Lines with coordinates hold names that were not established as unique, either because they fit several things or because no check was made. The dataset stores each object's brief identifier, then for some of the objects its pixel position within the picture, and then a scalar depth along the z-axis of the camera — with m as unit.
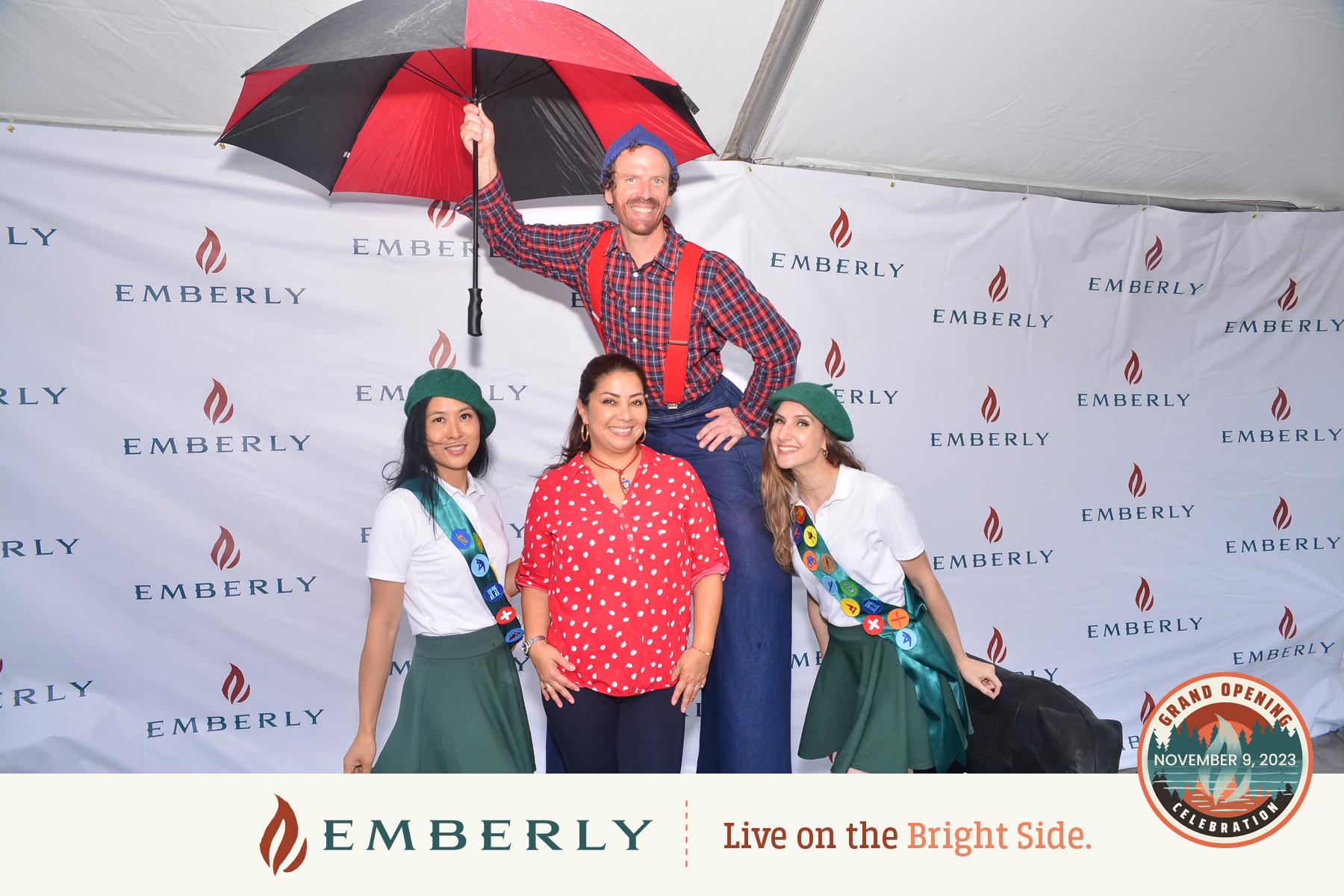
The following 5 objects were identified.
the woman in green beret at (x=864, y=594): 2.21
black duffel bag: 2.07
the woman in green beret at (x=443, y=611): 1.99
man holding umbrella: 2.26
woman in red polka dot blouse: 1.99
